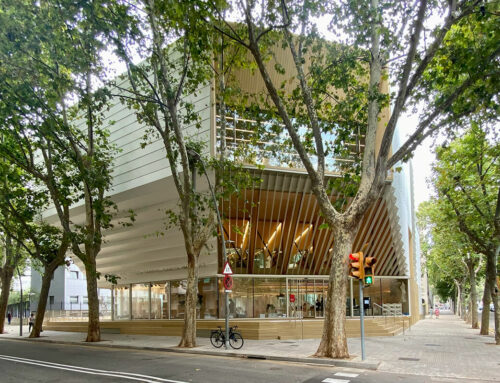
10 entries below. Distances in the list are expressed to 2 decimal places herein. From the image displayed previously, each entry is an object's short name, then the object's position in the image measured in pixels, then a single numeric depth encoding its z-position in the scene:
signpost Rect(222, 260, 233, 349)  16.67
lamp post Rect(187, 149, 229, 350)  16.33
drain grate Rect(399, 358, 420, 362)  13.02
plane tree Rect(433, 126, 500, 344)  17.27
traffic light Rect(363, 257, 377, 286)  12.52
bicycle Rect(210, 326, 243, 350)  16.75
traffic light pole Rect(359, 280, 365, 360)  12.06
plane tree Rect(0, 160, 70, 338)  23.14
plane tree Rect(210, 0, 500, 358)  11.98
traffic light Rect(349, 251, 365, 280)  12.35
